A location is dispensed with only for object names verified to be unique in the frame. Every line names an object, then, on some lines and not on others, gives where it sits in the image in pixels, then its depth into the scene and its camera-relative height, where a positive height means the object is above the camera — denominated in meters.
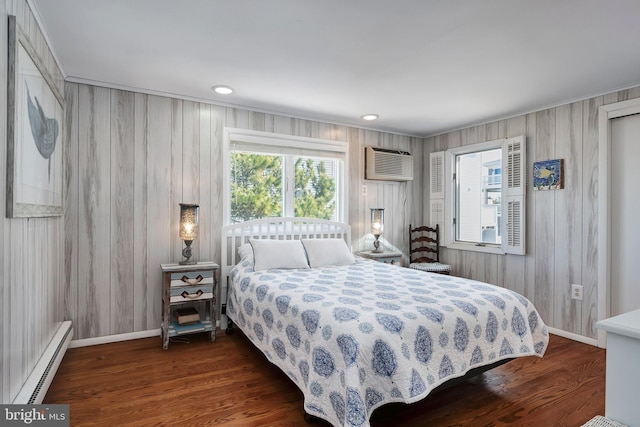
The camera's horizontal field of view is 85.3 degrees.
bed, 1.71 -0.67
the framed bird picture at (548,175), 3.52 +0.41
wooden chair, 4.74 -0.47
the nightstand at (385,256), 4.30 -0.53
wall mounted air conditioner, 4.56 +0.66
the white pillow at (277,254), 3.25 -0.39
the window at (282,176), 3.81 +0.44
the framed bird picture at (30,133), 1.63 +0.45
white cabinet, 1.02 -0.47
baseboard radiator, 1.84 -0.95
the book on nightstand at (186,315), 3.17 -0.95
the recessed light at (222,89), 3.19 +1.16
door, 3.08 +0.00
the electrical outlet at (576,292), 3.39 -0.77
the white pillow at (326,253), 3.52 -0.41
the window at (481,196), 3.90 +0.23
